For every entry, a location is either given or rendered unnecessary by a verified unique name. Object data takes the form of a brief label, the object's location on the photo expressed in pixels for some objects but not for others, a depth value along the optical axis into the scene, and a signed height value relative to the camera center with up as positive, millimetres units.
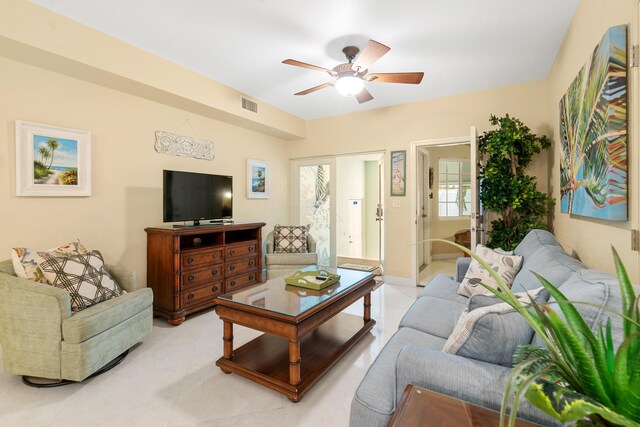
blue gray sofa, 986 -608
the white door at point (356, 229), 6348 -463
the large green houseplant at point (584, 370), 569 -339
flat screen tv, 3191 +132
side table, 808 -592
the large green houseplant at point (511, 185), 3252 +256
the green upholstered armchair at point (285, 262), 4246 -787
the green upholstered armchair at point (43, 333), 1957 -844
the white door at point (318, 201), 5184 +125
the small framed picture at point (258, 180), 4598 +456
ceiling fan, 2654 +1233
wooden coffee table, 1854 -887
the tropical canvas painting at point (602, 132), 1403 +420
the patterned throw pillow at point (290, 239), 4508 -486
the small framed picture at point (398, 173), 4410 +532
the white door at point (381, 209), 4867 -22
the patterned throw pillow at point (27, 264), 2121 -408
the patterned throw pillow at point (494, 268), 2303 -517
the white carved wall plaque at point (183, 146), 3428 +771
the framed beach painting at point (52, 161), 2430 +414
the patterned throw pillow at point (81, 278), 2158 -539
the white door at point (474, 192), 3162 +174
